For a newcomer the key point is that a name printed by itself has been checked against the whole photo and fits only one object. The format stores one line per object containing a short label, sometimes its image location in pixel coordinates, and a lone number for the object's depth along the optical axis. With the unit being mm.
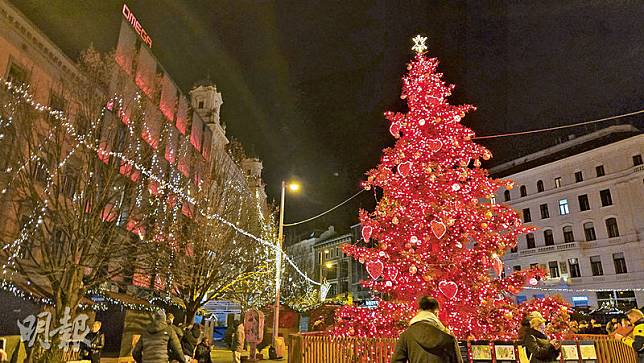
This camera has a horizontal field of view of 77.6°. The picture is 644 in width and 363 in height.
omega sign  29652
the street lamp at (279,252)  16438
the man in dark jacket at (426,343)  4113
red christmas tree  9797
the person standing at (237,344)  14416
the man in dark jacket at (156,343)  7027
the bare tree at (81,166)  12547
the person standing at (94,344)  11320
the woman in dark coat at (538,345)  5855
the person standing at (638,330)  7527
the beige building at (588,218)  32906
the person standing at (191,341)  11570
